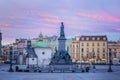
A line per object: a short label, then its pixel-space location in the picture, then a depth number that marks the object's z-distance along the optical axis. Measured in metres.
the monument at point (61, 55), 100.22
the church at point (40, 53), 154.34
